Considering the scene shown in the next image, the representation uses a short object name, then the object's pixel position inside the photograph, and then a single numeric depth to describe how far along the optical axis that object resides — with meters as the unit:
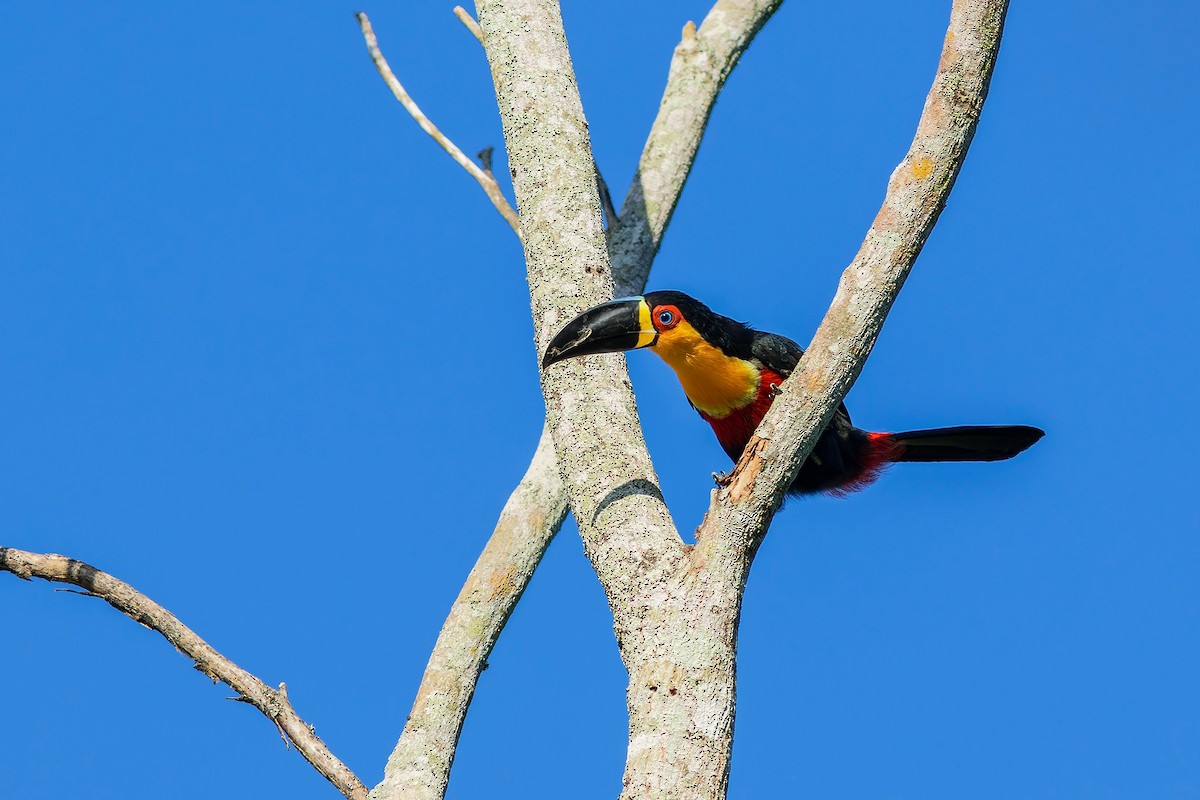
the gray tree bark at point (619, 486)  5.82
